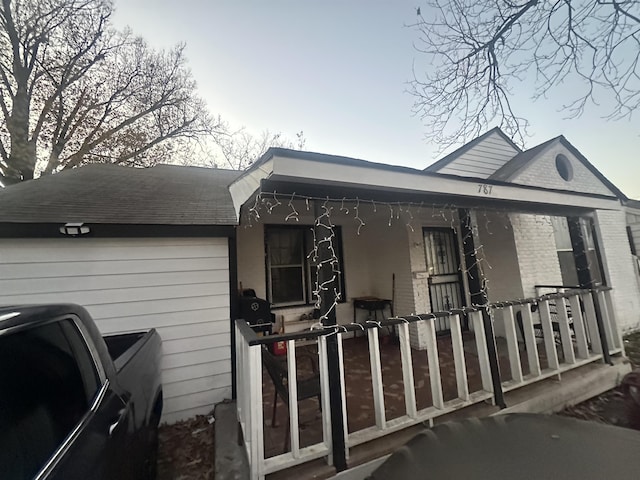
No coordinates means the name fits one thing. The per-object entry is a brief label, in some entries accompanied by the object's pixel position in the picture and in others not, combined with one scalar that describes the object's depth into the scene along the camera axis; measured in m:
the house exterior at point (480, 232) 3.26
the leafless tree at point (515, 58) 3.93
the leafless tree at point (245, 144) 12.69
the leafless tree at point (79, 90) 8.72
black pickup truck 0.94
